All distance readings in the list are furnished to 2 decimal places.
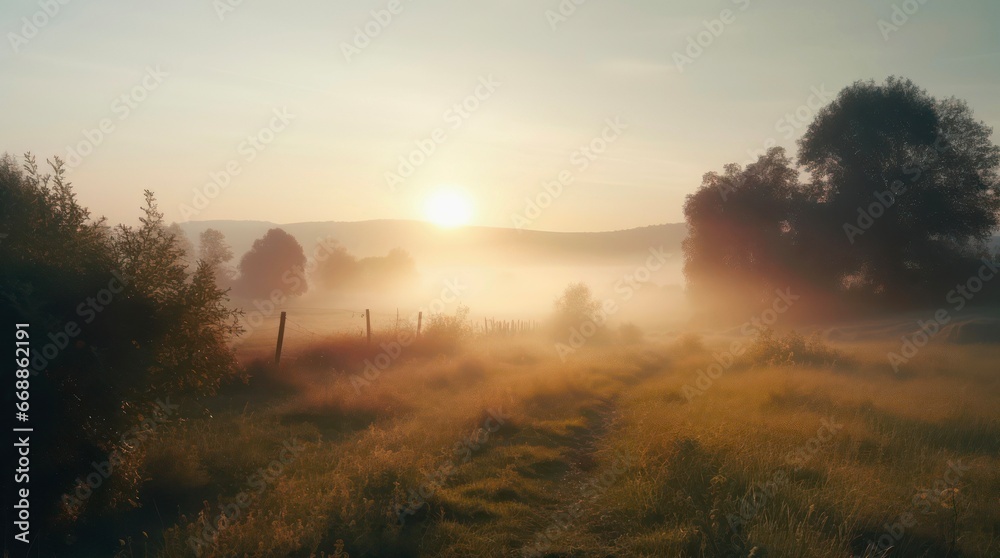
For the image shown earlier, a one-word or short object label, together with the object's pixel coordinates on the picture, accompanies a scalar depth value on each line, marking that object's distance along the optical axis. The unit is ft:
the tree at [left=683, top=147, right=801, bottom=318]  135.54
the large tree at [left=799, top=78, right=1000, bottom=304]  112.37
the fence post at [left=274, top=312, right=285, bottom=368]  64.64
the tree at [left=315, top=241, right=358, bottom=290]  283.18
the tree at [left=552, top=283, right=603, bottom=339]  157.99
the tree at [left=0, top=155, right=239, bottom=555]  23.72
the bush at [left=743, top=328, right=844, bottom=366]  73.15
